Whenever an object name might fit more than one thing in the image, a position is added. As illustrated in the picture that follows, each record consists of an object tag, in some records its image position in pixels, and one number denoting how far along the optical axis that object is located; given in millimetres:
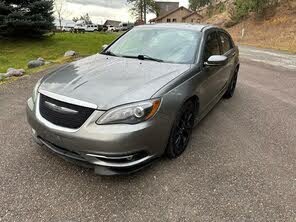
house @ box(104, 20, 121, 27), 88188
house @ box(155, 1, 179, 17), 77469
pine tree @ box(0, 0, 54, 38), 12375
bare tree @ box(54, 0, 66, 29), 49906
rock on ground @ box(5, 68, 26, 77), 6840
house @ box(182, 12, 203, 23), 54219
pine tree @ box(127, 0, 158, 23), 47094
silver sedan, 2260
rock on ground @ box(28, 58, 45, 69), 8305
